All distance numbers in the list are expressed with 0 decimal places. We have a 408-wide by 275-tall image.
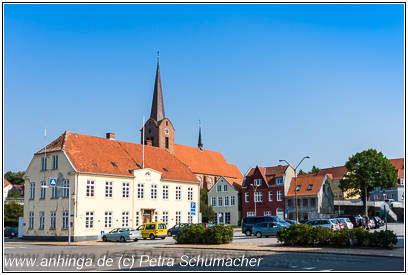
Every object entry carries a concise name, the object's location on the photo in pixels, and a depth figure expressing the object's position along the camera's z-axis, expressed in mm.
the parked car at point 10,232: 52194
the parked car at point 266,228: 40219
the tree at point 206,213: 68500
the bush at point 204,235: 30688
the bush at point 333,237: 25156
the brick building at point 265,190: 74375
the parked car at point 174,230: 47266
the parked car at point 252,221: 43781
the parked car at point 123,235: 39062
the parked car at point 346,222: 42656
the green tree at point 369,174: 76312
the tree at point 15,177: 133125
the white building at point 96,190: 45094
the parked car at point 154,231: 42156
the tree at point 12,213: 76812
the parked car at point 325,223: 38375
